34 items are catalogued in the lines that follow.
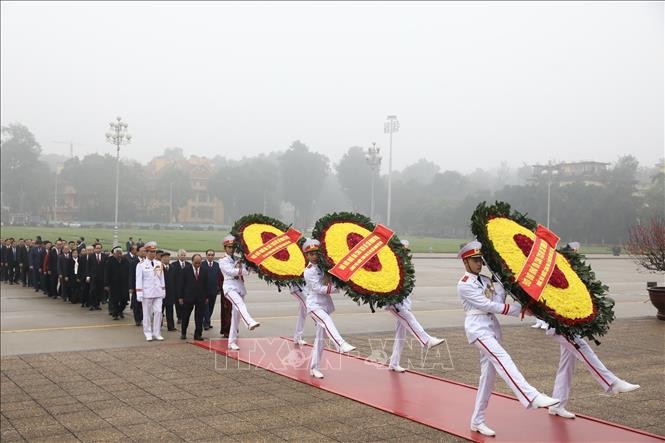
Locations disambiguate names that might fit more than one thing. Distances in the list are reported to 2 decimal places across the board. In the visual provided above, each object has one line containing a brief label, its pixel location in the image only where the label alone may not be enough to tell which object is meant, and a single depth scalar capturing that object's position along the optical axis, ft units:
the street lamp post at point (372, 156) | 161.48
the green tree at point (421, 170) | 570.05
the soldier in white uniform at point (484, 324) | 21.79
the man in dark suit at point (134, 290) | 45.59
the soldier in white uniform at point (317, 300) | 30.89
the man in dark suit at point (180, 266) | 41.57
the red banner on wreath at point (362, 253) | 28.48
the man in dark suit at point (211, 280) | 42.52
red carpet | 22.12
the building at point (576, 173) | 250.64
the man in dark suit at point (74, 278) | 56.34
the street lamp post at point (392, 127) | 165.37
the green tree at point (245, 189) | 310.65
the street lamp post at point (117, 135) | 119.34
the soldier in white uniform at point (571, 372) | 22.65
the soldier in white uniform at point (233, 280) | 37.23
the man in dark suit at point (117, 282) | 48.73
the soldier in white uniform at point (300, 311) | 37.47
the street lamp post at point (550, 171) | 200.85
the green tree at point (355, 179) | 342.44
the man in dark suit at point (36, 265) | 64.23
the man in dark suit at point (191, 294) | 40.70
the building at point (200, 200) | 341.82
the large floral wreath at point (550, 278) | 21.42
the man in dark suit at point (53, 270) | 59.98
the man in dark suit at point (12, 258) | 55.26
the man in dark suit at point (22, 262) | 62.54
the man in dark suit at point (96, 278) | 53.31
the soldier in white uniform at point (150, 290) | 40.42
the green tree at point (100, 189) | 209.87
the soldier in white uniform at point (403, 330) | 30.25
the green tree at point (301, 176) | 327.88
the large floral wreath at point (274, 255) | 36.22
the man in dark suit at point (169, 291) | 42.22
